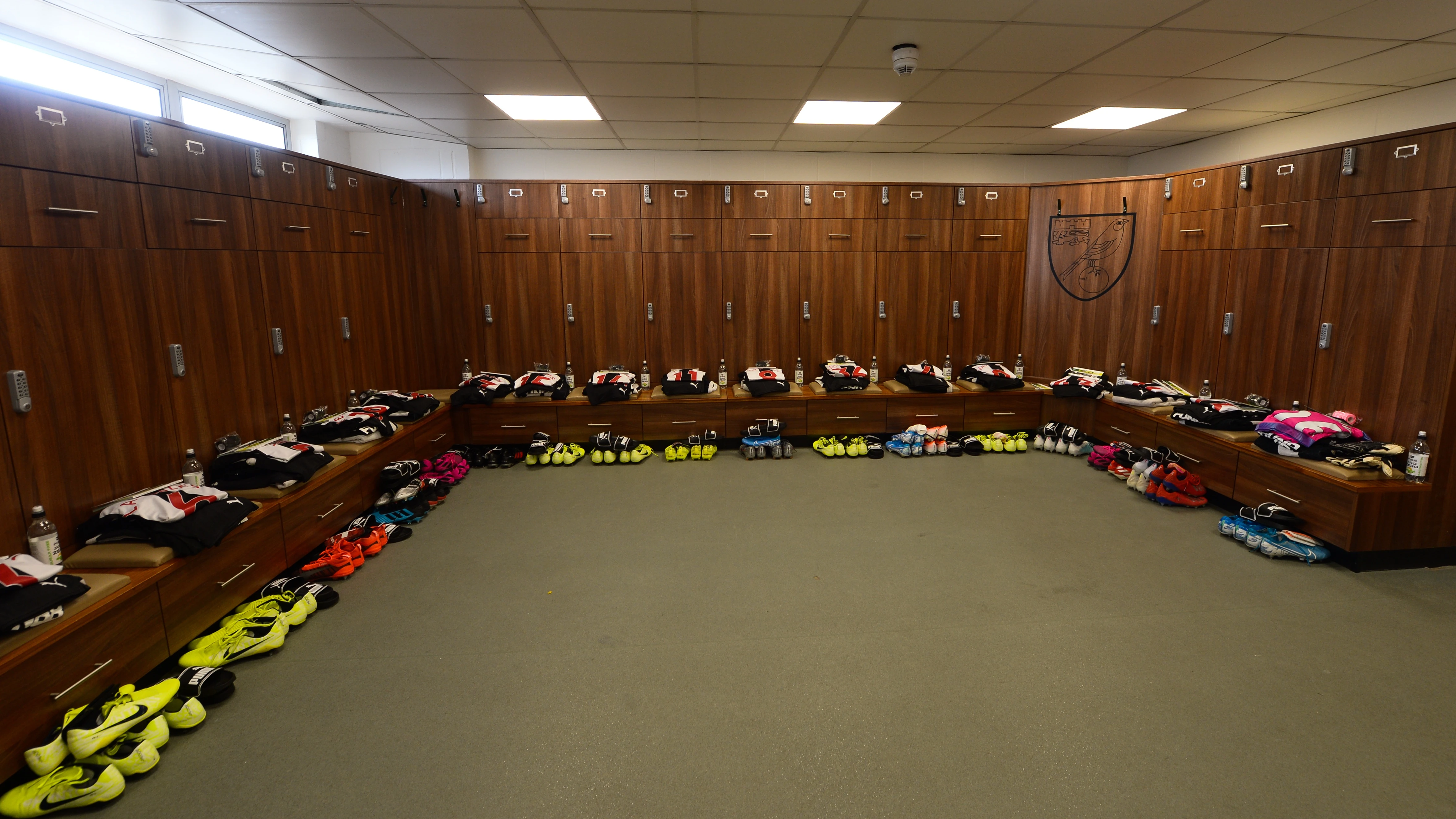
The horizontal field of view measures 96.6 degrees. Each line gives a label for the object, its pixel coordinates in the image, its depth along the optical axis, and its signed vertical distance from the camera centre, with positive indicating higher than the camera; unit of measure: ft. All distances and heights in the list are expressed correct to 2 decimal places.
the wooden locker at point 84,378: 7.95 -1.03
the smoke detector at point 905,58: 11.04 +4.13
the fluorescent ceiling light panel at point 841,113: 15.29 +4.54
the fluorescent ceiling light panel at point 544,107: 14.76 +4.55
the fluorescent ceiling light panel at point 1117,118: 16.08 +4.62
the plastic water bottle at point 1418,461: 11.08 -2.75
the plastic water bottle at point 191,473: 10.23 -2.66
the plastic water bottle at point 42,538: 7.92 -2.85
